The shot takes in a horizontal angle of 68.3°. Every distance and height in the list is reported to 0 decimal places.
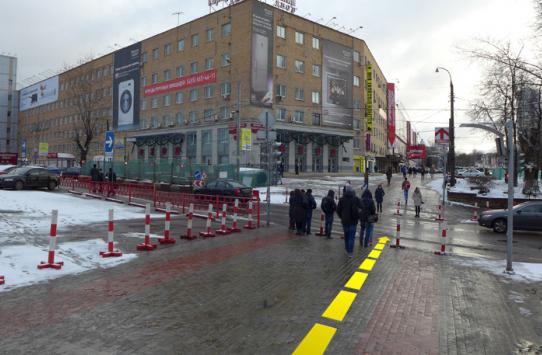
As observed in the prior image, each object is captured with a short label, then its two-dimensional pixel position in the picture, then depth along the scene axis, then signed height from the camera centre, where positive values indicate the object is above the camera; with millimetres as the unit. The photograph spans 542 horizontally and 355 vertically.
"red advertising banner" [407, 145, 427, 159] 93388 +5632
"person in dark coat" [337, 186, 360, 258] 9633 -978
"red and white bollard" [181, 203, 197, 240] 11200 -1716
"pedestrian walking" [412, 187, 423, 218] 20016 -1097
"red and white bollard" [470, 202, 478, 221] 18925 -1842
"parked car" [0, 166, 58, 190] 23781 -707
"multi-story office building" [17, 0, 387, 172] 44094 +10420
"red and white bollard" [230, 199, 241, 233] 13170 -1826
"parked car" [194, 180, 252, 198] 20453 -855
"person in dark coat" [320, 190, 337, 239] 12039 -1032
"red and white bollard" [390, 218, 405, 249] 11172 -1833
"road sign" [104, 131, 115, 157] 18156 +1212
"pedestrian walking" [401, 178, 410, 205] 23766 -638
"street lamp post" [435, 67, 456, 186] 27844 +4024
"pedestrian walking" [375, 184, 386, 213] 21000 -943
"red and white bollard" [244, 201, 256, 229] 13984 -1790
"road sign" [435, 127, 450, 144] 19422 +2078
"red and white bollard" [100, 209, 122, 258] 8570 -1733
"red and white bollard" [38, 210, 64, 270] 7422 -1662
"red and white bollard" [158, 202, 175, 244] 10282 -1717
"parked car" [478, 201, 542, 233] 15648 -1499
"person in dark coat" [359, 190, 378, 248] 10856 -1099
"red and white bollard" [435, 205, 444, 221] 18644 -1847
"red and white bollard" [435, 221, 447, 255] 10302 -1805
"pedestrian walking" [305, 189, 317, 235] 13133 -1138
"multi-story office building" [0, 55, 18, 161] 97438 +15978
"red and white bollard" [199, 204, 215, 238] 11859 -1807
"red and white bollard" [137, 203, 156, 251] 9539 -1712
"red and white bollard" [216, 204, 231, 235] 12648 -1819
